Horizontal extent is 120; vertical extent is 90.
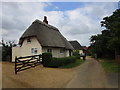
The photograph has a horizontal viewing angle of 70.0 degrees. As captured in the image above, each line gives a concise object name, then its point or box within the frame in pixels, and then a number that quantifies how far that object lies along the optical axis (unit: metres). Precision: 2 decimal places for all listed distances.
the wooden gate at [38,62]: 10.59
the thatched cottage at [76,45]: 37.44
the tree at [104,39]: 16.45
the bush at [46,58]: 11.68
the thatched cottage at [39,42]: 14.39
